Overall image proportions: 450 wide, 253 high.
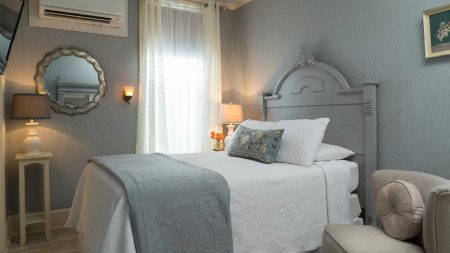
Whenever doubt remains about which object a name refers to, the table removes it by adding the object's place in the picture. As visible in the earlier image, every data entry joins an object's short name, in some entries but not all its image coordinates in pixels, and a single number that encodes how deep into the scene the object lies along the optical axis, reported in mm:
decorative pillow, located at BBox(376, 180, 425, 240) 1585
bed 1840
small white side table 2904
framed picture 2082
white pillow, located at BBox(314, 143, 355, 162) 2516
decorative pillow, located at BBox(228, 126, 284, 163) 2531
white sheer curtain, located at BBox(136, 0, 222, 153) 3816
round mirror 3348
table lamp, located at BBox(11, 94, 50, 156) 2918
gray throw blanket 1561
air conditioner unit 3231
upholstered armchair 1370
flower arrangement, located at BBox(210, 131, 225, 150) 3978
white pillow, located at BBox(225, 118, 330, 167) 2439
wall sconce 3709
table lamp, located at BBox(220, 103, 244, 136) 3938
